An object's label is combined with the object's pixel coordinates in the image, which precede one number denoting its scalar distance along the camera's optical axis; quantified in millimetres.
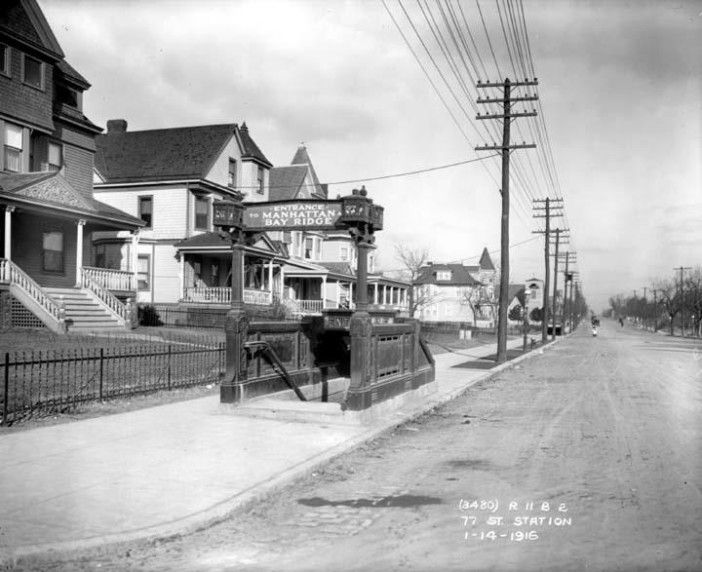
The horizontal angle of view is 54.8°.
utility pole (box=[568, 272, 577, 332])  108550
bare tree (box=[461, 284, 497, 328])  87244
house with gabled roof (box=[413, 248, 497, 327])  98625
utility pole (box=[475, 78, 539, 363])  26047
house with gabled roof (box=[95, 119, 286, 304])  34922
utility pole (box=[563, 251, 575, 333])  78694
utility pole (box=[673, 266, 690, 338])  88375
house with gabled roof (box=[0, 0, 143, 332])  20922
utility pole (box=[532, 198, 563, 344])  50125
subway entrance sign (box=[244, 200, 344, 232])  11000
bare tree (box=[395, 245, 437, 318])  67738
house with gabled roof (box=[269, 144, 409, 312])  44406
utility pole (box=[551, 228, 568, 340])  57600
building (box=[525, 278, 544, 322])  146075
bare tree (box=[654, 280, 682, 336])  91812
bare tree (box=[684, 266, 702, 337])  78562
